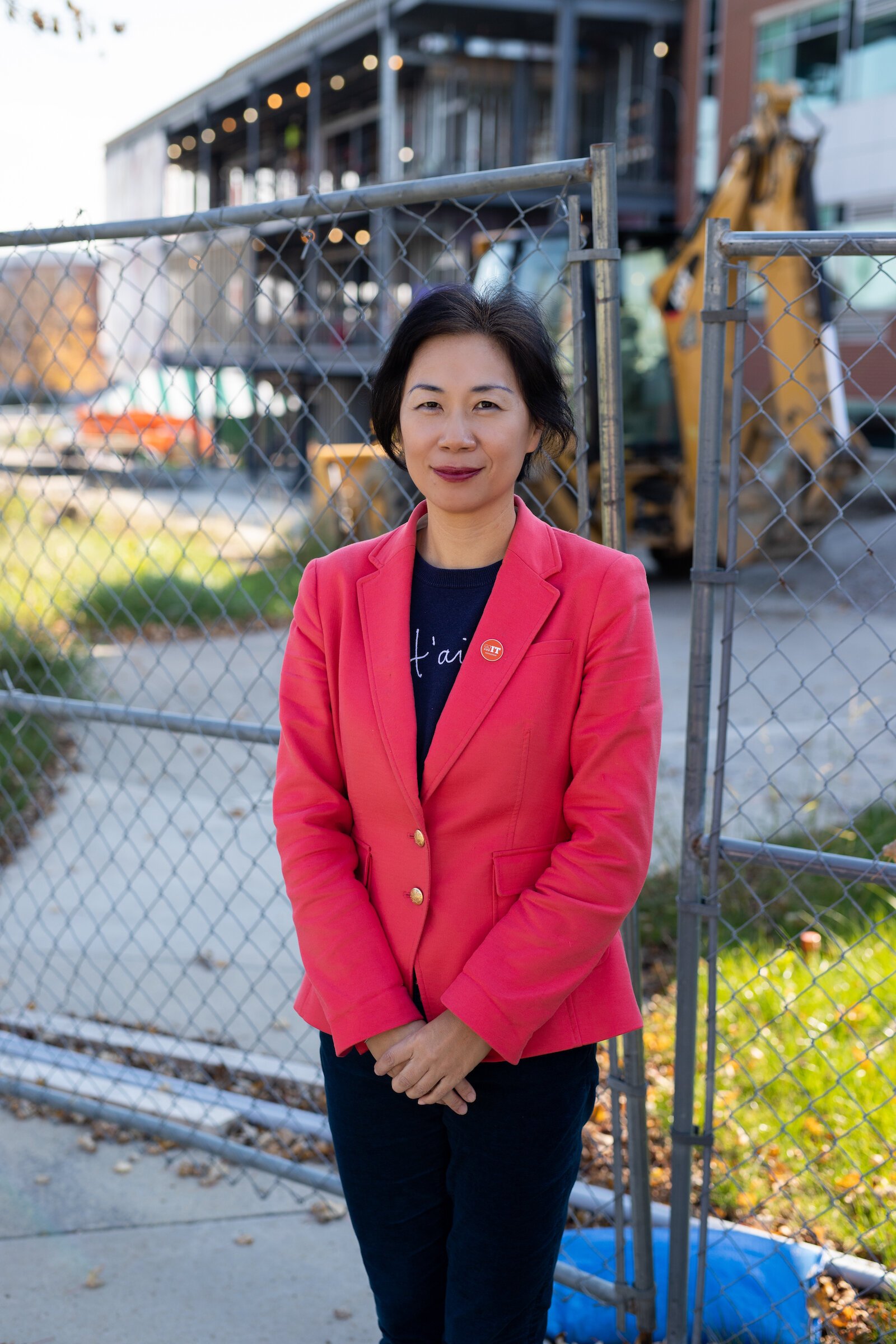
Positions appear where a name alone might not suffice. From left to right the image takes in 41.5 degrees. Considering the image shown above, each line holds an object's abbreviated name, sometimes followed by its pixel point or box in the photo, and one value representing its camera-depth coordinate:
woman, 1.73
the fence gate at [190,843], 2.37
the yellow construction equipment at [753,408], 10.21
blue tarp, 2.45
